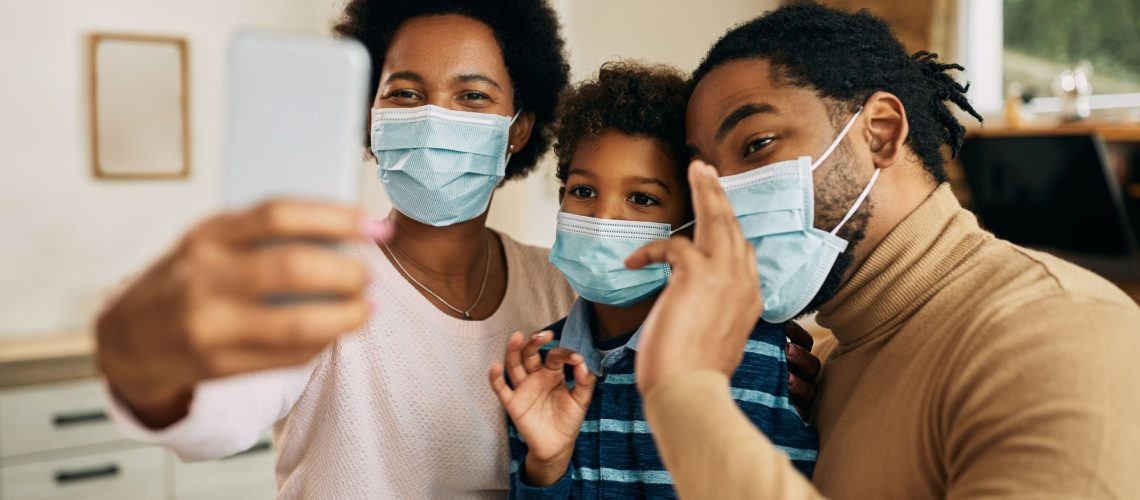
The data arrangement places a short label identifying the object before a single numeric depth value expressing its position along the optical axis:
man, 0.82
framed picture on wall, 3.46
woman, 1.30
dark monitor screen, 3.06
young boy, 1.27
